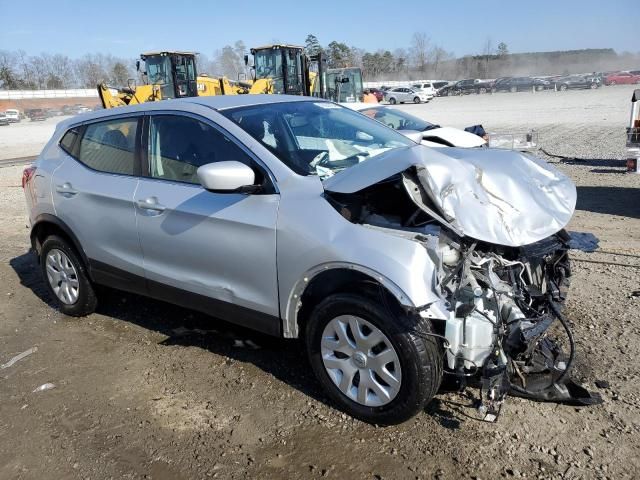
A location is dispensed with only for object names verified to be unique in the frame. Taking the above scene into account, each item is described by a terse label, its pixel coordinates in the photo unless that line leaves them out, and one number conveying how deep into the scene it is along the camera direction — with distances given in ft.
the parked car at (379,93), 154.81
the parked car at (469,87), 193.36
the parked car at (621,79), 184.24
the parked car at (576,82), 171.73
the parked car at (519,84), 184.57
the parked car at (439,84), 209.15
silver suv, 9.45
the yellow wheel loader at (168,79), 61.36
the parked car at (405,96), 155.12
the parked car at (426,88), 157.99
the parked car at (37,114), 169.78
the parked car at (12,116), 153.89
